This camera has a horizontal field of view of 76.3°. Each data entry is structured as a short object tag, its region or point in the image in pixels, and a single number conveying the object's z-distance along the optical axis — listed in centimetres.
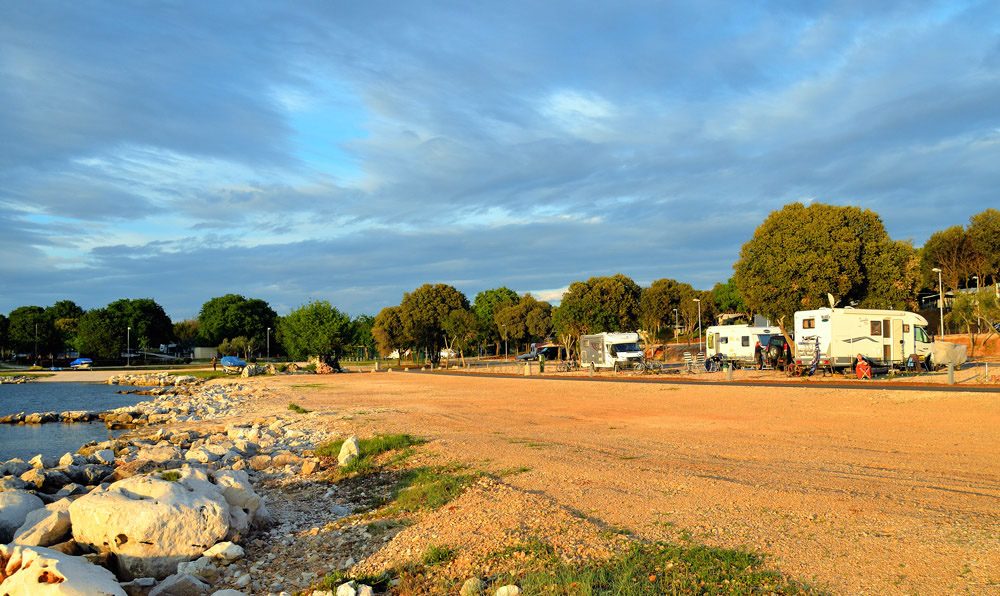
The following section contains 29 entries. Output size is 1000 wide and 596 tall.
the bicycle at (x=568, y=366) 5024
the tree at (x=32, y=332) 10344
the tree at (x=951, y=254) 6203
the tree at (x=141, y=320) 10531
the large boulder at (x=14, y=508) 894
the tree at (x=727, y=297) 8469
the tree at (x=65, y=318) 10750
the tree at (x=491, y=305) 10044
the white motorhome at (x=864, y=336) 2981
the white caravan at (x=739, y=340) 4275
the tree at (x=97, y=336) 9594
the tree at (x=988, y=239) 5922
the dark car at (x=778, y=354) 3588
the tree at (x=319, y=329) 6291
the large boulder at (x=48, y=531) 745
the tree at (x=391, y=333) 7618
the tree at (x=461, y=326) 7288
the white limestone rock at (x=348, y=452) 1291
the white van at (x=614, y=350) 4369
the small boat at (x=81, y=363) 8825
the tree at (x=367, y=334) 10906
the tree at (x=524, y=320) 9156
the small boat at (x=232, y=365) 6469
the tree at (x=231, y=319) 11319
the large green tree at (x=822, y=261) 4044
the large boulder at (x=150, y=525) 723
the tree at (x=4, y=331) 10631
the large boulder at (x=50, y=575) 585
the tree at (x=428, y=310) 7419
